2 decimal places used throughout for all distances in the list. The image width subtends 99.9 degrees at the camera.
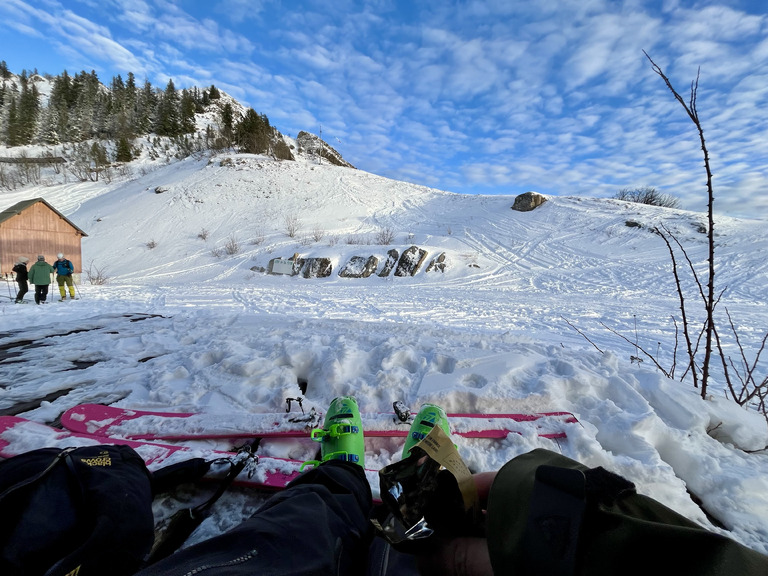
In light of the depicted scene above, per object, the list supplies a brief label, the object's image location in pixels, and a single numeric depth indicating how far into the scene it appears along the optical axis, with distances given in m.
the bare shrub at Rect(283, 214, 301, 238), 20.43
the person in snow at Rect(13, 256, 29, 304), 8.52
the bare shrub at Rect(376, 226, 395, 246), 18.45
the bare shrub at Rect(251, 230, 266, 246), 19.53
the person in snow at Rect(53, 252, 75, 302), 9.05
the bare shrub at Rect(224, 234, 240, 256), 18.17
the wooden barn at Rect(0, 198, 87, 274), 13.99
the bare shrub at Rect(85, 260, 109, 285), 13.88
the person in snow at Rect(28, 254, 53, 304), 8.41
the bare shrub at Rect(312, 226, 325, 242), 19.39
